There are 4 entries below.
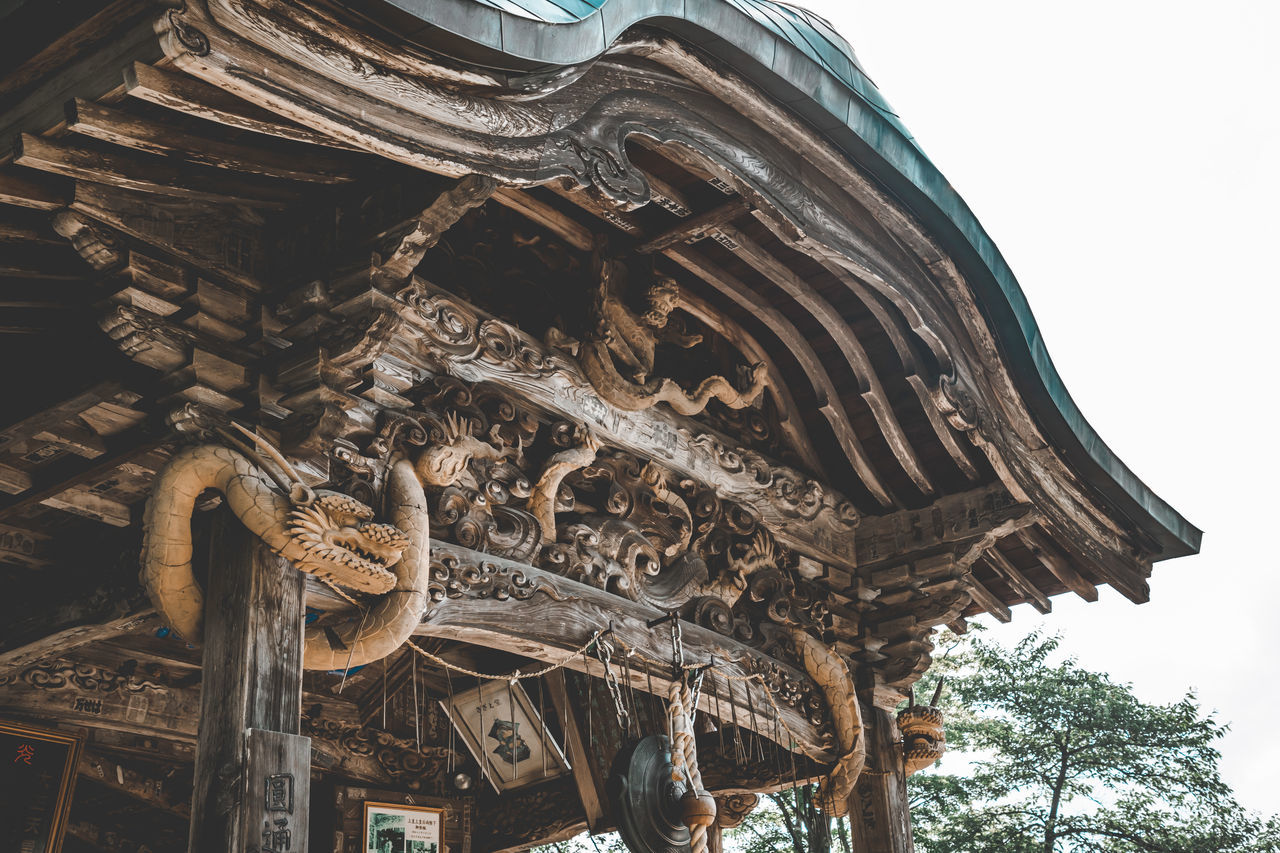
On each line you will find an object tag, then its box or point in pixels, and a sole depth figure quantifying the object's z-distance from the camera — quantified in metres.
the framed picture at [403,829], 7.24
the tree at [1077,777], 14.07
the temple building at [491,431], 3.82
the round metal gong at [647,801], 5.79
